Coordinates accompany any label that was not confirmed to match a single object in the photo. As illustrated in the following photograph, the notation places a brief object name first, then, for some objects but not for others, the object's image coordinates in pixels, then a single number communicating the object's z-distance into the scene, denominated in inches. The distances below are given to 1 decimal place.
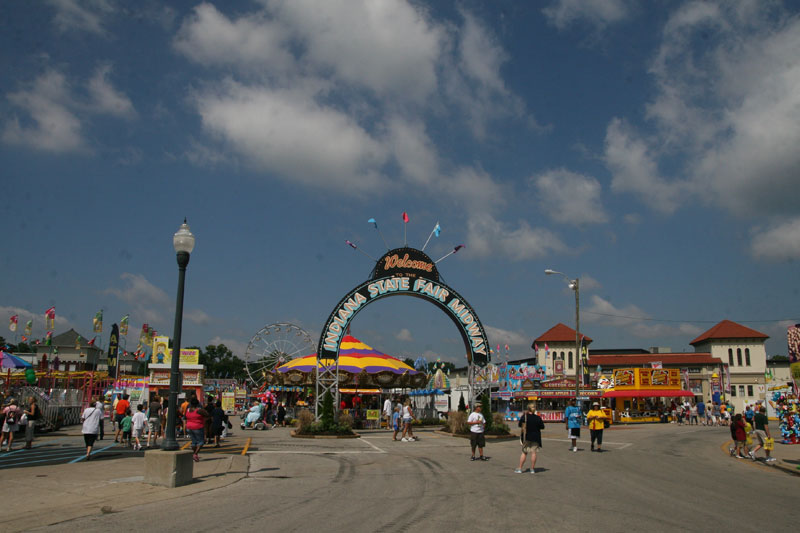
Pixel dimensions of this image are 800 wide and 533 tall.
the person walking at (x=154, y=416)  729.9
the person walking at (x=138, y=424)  700.0
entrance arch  1074.7
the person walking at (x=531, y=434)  533.6
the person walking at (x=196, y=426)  573.6
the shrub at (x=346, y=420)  1008.3
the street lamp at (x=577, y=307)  1351.4
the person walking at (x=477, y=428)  645.3
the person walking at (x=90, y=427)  577.3
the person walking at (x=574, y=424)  781.9
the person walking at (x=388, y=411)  1298.0
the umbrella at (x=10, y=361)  1041.3
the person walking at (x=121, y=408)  759.1
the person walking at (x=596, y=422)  768.9
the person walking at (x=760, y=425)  724.7
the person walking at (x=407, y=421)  906.1
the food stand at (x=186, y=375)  1495.0
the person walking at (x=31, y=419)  685.9
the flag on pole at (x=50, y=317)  2069.8
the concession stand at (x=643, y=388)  1787.6
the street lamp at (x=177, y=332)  435.2
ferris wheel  2209.6
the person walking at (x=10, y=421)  671.1
